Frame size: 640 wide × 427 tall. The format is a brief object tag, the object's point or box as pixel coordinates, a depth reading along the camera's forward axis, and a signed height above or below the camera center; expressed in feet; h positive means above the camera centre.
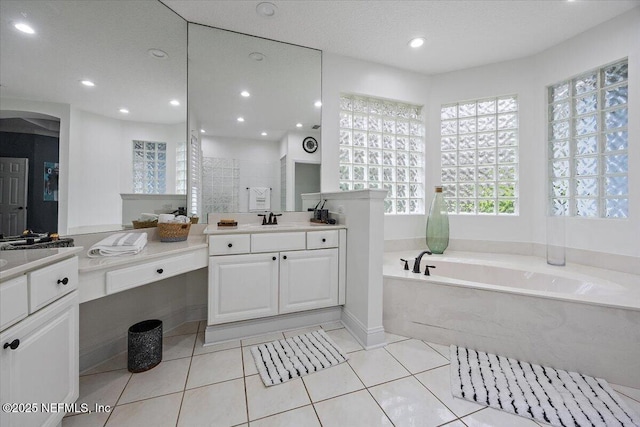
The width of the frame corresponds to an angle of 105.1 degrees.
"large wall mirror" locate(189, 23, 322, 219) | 7.23 +3.03
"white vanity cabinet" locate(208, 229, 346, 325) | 5.82 -1.50
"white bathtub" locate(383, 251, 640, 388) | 4.69 -2.17
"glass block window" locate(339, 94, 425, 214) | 9.23 +2.58
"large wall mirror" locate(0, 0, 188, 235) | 4.31 +2.26
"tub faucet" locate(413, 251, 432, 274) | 6.73 -1.37
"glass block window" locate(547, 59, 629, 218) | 6.82 +2.22
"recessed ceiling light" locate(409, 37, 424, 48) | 7.68 +5.54
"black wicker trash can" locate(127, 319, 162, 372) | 5.00 -2.80
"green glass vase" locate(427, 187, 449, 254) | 8.81 -0.37
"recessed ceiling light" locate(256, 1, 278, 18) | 6.35 +5.44
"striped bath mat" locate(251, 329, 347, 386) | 4.92 -3.15
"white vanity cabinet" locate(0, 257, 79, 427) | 2.61 -1.63
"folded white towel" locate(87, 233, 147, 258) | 4.65 -0.63
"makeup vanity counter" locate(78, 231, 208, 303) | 4.00 -1.00
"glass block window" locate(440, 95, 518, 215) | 9.10 +2.32
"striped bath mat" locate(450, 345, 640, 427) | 3.97 -3.19
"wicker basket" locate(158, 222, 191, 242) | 5.96 -0.42
